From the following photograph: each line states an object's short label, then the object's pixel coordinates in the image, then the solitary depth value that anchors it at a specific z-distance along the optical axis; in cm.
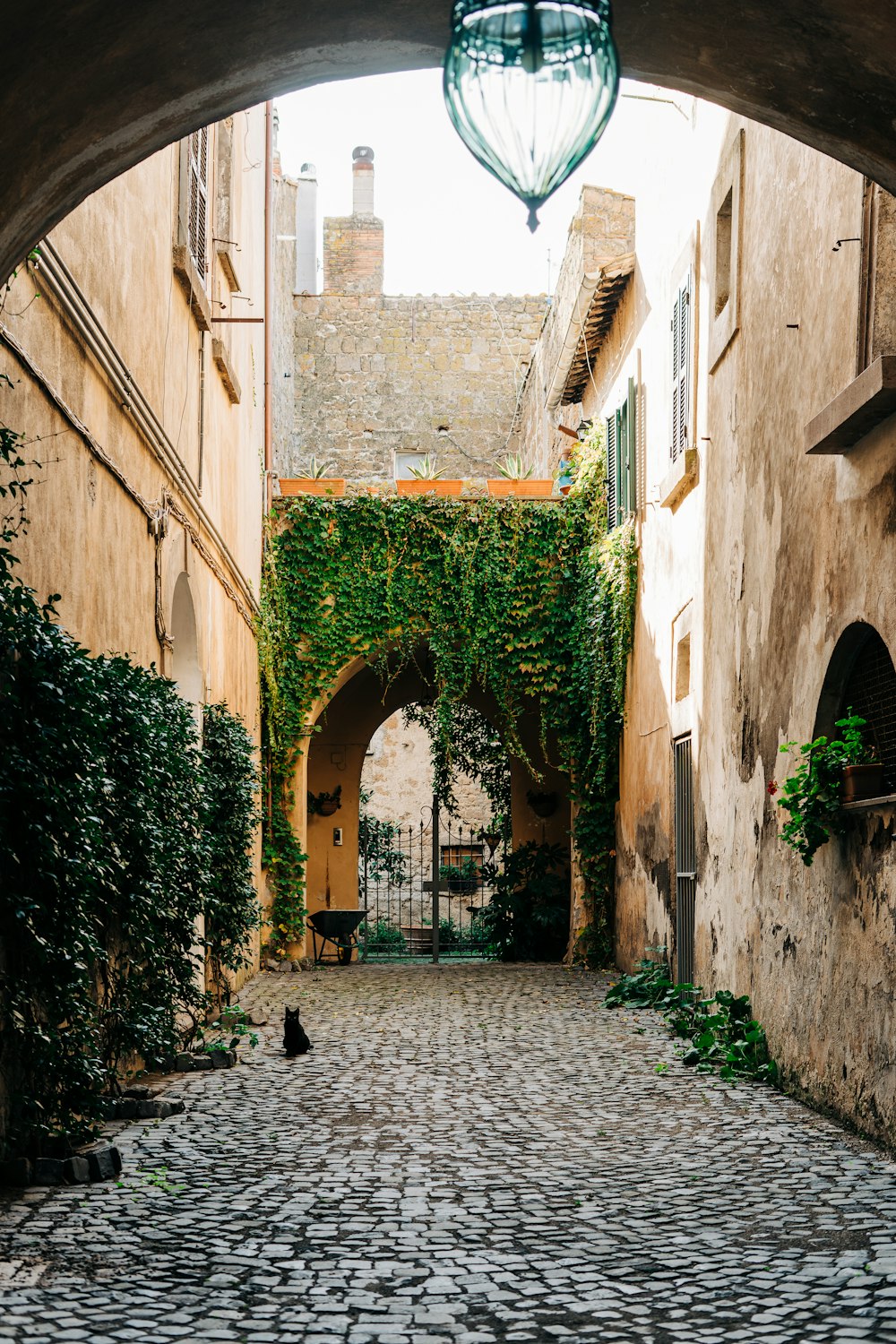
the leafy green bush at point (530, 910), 1695
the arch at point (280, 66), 410
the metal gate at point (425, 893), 1947
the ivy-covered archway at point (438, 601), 1563
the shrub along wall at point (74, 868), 491
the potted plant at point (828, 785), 623
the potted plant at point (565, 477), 1660
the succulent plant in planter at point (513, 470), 1677
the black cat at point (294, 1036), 877
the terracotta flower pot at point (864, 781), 615
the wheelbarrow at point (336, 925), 1627
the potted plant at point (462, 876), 2277
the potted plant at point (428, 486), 1616
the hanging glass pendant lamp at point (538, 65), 306
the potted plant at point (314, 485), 1608
